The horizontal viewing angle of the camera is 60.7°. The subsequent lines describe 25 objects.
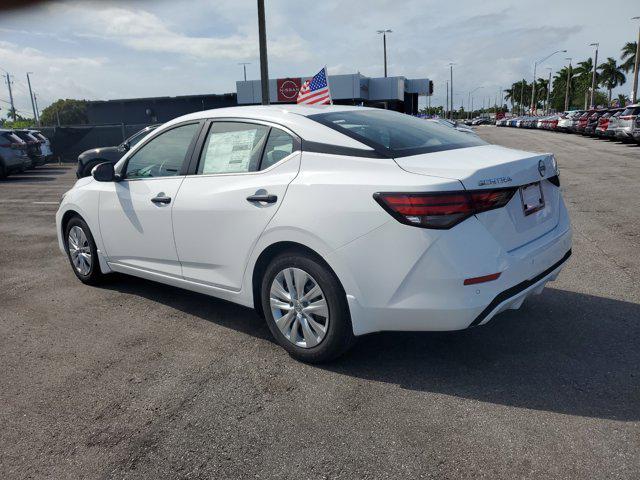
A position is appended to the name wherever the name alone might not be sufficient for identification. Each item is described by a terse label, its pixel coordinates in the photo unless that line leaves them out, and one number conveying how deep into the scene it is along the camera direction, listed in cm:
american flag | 1275
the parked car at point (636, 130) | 2279
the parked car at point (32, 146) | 1909
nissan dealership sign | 4306
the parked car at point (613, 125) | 2439
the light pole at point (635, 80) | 4331
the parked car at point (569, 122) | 3734
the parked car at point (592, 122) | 3108
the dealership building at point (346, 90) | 4431
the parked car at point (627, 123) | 2323
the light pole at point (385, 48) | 5425
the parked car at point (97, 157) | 1362
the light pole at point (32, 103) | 8812
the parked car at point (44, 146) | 2002
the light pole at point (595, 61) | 6106
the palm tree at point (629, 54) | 7244
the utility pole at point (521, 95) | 13075
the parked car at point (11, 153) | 1784
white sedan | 296
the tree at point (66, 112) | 10150
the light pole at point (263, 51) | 1638
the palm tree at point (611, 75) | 8838
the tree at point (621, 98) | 10125
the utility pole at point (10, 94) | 8916
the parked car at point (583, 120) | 3347
